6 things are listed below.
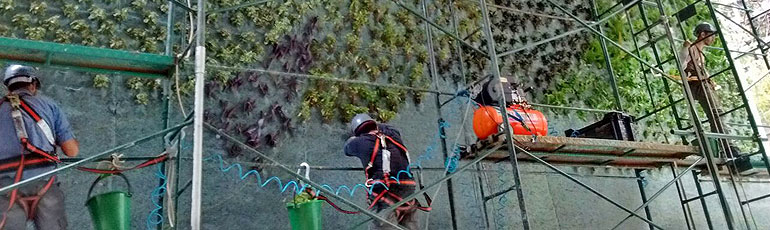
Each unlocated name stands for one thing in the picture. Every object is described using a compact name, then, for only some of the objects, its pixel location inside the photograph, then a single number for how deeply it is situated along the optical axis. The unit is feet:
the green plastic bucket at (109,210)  12.26
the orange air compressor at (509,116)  17.92
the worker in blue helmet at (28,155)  12.69
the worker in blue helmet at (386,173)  16.29
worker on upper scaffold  23.73
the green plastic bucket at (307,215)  14.25
